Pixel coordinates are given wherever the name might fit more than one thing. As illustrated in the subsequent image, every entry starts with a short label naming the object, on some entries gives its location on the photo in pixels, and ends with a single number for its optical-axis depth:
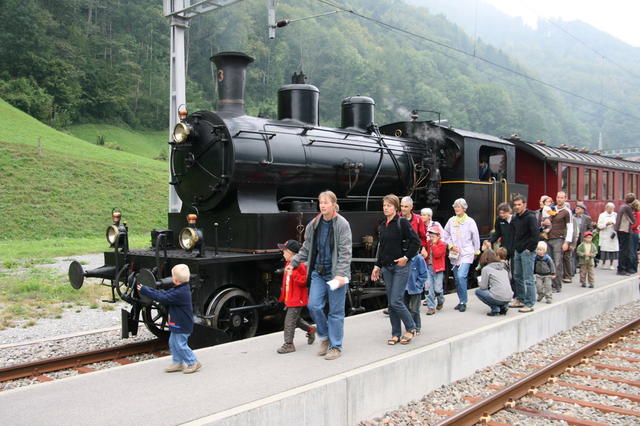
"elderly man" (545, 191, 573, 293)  9.52
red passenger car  13.26
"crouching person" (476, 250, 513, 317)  7.05
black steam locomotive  6.25
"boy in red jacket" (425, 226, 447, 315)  7.34
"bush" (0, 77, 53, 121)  45.84
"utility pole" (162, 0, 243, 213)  10.23
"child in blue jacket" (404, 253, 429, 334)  6.11
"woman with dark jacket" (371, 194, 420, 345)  5.52
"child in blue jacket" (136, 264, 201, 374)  4.59
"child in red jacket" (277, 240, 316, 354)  5.25
